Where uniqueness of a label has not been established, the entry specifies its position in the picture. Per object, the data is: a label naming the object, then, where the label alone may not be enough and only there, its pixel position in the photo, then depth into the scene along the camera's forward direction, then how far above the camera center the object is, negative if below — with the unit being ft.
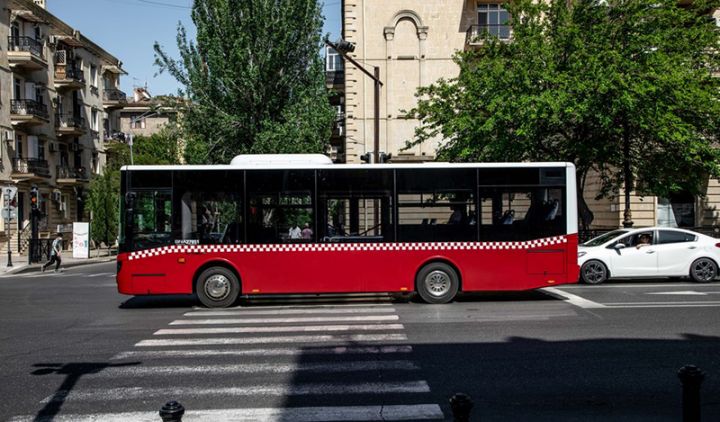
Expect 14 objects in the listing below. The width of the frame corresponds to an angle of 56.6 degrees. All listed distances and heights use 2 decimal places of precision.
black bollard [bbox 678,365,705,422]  13.75 -3.72
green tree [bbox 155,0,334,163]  99.91 +20.94
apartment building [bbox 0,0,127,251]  130.41 +23.92
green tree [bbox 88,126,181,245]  127.65 +7.13
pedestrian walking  89.45 -4.65
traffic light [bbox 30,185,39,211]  97.25 +2.97
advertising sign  114.73 -3.94
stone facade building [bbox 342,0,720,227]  111.65 +28.33
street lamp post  66.70 +15.73
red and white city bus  44.11 -1.03
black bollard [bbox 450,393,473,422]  11.64 -3.38
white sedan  56.13 -3.98
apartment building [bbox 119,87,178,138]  241.14 +37.19
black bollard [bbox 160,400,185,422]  11.09 -3.27
